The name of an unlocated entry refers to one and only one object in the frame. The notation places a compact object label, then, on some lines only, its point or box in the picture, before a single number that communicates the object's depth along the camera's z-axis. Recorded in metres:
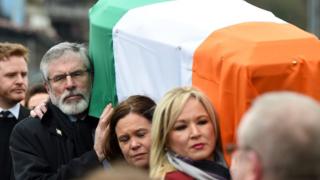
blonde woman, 8.47
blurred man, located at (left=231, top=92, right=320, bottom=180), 5.74
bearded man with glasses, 10.00
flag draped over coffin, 8.51
